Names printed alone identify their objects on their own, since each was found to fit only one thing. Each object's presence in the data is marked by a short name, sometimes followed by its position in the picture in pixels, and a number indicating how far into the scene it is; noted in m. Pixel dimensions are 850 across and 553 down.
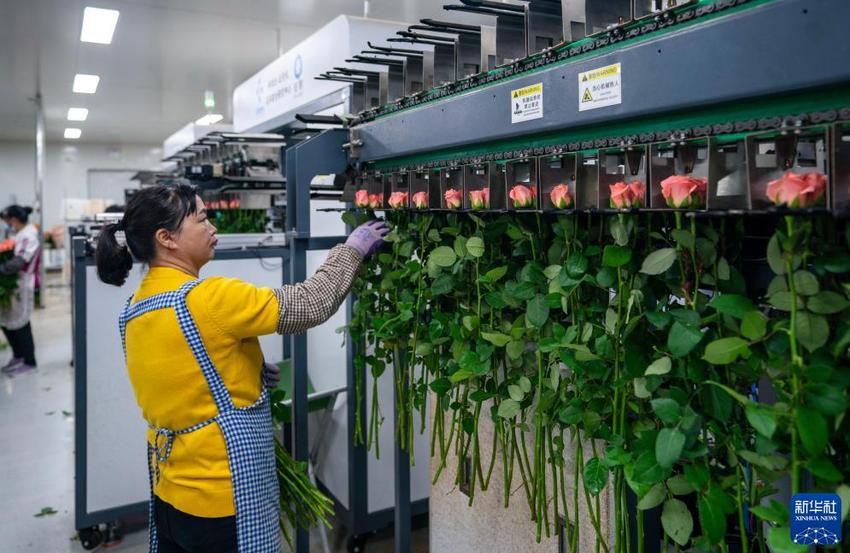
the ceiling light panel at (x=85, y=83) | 8.42
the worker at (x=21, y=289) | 5.75
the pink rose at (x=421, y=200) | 1.69
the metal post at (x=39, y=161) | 9.80
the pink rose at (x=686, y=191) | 1.01
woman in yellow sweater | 1.56
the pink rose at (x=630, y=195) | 1.11
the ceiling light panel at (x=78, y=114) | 11.06
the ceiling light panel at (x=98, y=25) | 5.81
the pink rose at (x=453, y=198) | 1.56
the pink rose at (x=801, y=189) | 0.85
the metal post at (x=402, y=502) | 2.25
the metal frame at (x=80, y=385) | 2.79
